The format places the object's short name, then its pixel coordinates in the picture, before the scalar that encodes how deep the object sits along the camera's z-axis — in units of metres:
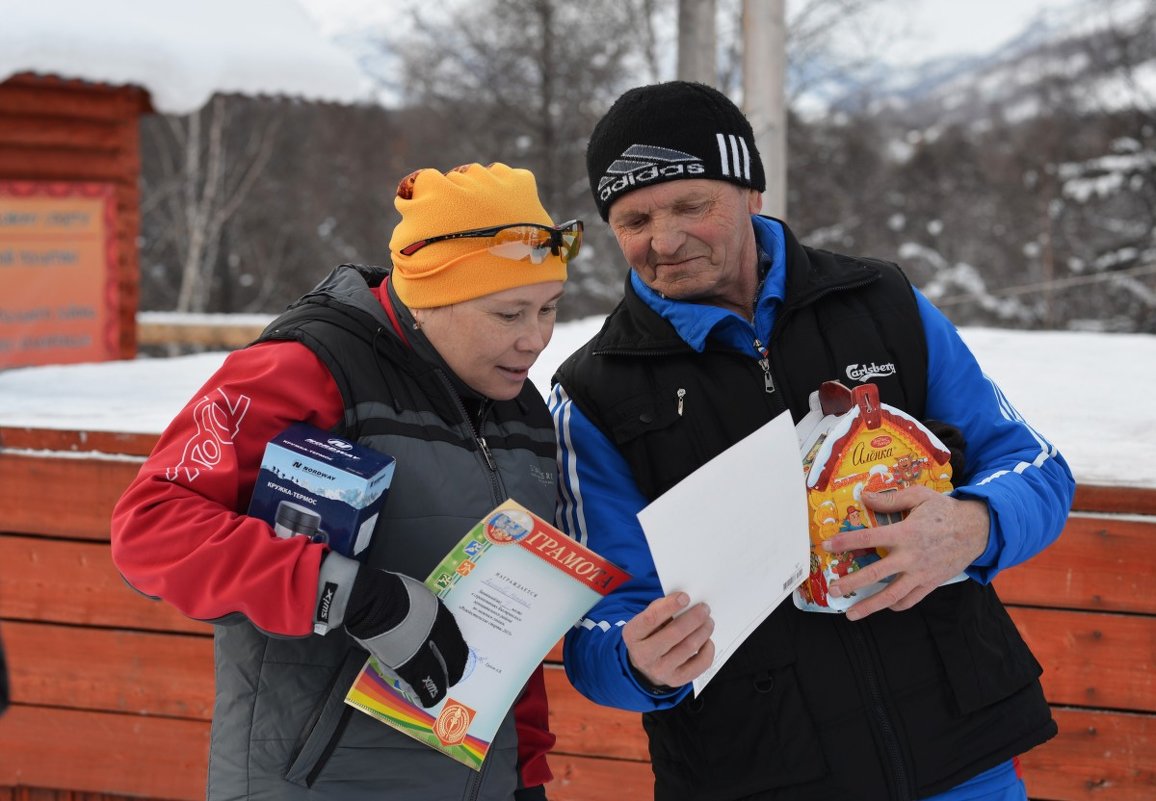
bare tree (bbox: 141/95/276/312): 17.33
